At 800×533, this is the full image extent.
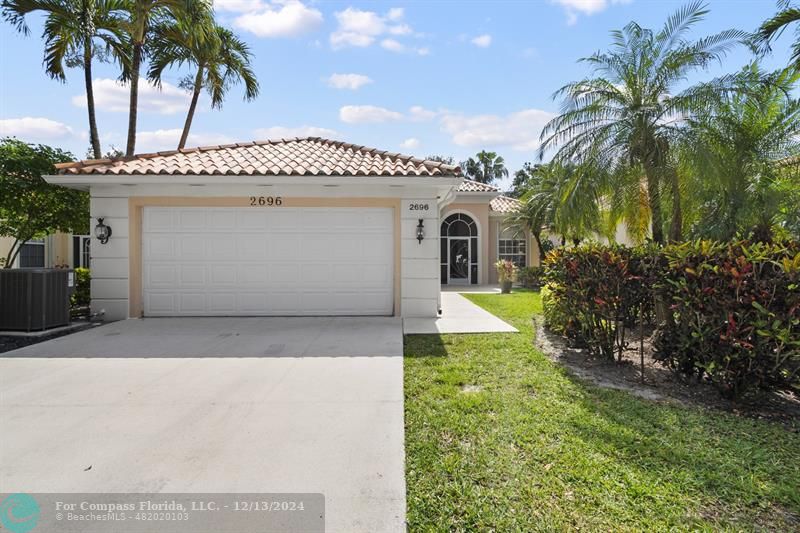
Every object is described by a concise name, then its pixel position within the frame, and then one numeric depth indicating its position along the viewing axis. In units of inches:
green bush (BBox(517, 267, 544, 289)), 776.4
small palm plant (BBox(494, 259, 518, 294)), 691.4
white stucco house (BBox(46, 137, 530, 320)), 386.3
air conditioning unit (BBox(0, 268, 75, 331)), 326.6
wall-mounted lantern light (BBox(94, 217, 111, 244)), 379.2
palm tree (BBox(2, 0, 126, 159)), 435.2
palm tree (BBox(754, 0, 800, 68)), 316.2
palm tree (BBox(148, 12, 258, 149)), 557.4
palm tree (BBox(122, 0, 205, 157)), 442.9
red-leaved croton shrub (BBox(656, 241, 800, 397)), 165.0
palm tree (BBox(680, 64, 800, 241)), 286.5
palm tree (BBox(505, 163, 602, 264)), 326.3
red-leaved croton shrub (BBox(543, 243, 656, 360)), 232.4
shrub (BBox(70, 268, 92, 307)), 433.7
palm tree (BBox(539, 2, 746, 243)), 297.0
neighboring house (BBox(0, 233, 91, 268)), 620.4
